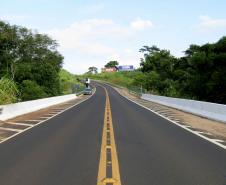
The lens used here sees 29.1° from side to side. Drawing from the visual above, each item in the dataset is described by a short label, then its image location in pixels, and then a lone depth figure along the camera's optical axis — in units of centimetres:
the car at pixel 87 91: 8475
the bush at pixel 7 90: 2554
